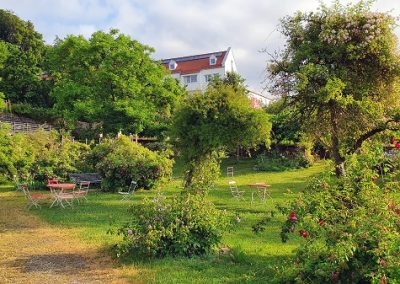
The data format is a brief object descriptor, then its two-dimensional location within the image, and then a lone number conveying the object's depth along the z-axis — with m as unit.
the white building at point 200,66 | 55.39
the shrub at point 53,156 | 18.64
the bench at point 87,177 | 17.11
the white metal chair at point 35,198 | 12.74
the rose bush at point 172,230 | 6.95
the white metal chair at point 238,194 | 14.75
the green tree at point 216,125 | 12.70
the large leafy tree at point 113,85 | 29.17
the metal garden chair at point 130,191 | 14.59
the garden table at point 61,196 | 12.52
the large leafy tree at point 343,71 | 10.12
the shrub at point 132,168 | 16.62
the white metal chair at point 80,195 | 13.61
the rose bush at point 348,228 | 4.32
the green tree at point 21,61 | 42.12
